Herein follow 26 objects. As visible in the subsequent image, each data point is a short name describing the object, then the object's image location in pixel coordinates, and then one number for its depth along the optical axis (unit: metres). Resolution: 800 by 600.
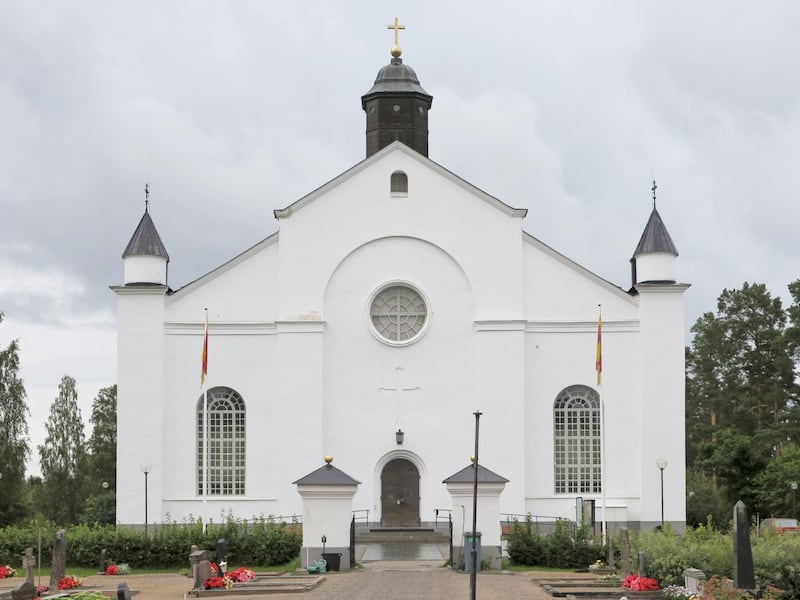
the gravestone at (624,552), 26.86
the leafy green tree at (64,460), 63.34
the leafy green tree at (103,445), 63.16
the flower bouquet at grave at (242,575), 26.95
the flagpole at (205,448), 39.81
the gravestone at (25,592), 21.64
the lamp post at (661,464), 38.31
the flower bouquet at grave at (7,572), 30.91
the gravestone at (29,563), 24.57
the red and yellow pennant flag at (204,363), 38.59
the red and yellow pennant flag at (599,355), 37.56
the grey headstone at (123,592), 19.83
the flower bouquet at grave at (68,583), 26.42
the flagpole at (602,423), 37.56
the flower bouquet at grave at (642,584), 23.91
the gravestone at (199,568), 25.03
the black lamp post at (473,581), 20.64
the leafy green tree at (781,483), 51.97
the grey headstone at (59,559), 26.97
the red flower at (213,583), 25.34
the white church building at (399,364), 39.44
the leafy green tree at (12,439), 52.48
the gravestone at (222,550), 29.45
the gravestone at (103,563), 31.61
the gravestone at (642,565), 24.92
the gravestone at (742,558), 21.70
